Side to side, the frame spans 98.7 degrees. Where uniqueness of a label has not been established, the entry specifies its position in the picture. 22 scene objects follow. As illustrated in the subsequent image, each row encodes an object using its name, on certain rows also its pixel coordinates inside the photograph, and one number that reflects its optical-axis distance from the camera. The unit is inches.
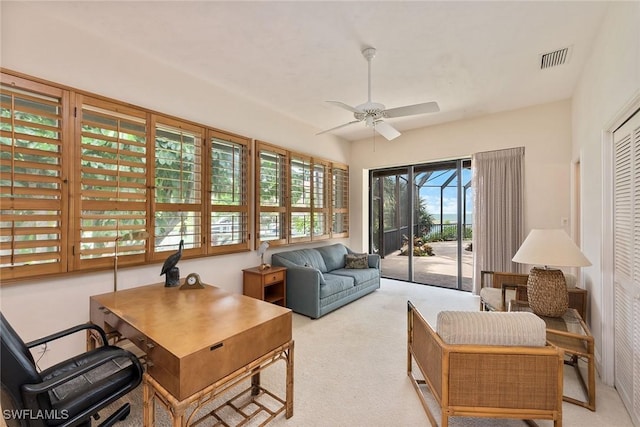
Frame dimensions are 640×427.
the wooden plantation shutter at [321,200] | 201.6
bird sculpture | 98.7
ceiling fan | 107.3
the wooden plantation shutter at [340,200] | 222.4
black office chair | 46.7
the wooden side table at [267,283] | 140.6
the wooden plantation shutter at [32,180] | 80.4
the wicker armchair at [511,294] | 106.2
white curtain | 168.4
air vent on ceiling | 108.6
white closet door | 72.3
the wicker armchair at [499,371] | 59.9
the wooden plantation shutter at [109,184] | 95.0
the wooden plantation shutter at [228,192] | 137.0
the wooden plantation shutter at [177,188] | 116.1
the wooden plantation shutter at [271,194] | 158.6
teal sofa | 144.6
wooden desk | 52.3
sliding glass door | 201.2
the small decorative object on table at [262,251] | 147.8
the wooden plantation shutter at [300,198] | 181.5
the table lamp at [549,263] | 87.7
